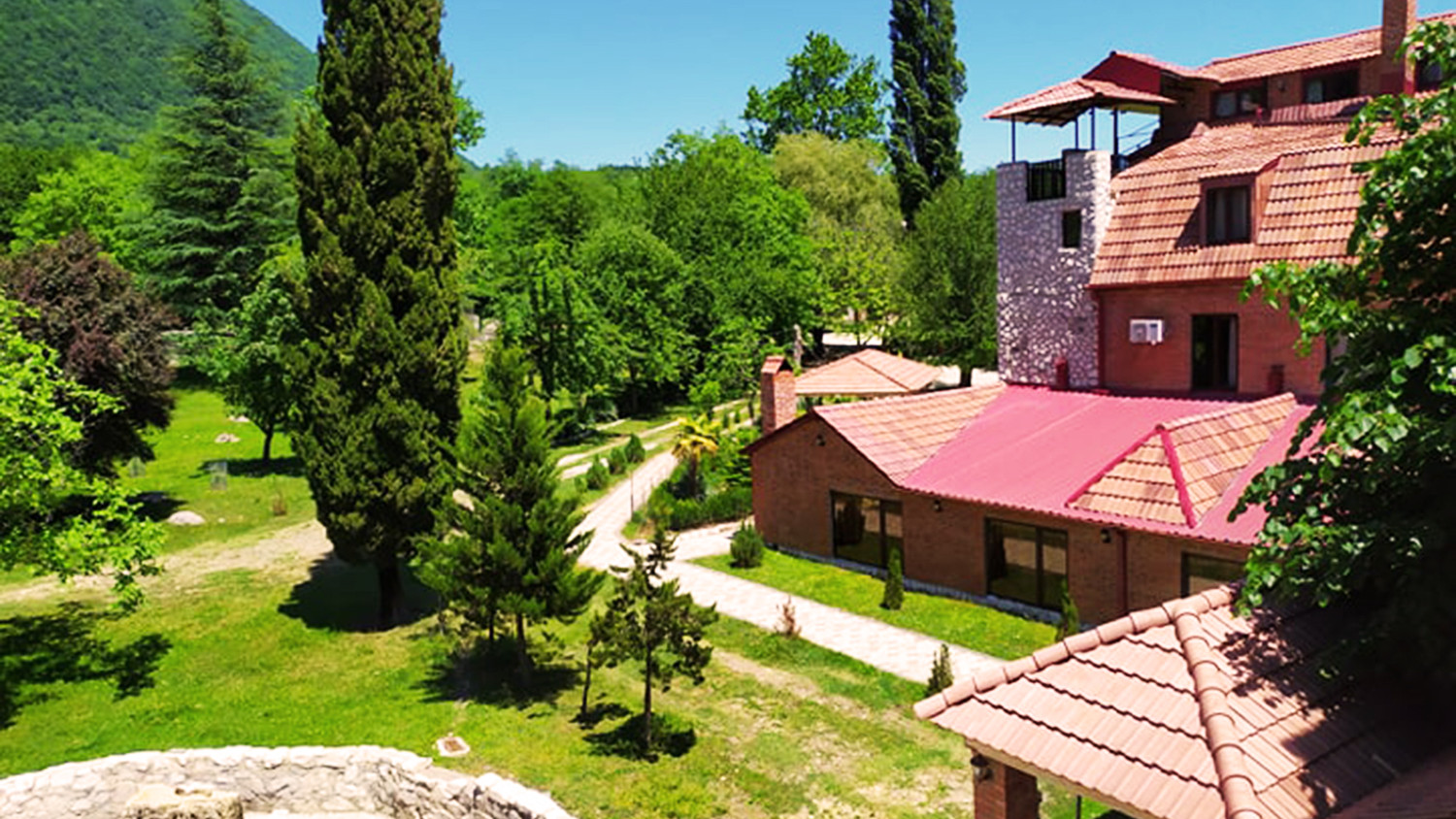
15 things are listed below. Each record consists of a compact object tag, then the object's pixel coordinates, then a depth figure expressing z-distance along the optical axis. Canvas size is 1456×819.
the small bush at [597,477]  36.09
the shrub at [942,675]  17.06
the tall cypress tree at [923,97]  64.12
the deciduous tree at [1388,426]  7.47
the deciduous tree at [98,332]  26.38
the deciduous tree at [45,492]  16.89
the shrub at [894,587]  22.25
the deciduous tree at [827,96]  85.06
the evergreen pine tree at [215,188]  50.66
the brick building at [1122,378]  20.06
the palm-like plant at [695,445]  33.00
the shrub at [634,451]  39.41
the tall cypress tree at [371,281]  20.55
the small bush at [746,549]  26.17
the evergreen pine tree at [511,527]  17.11
